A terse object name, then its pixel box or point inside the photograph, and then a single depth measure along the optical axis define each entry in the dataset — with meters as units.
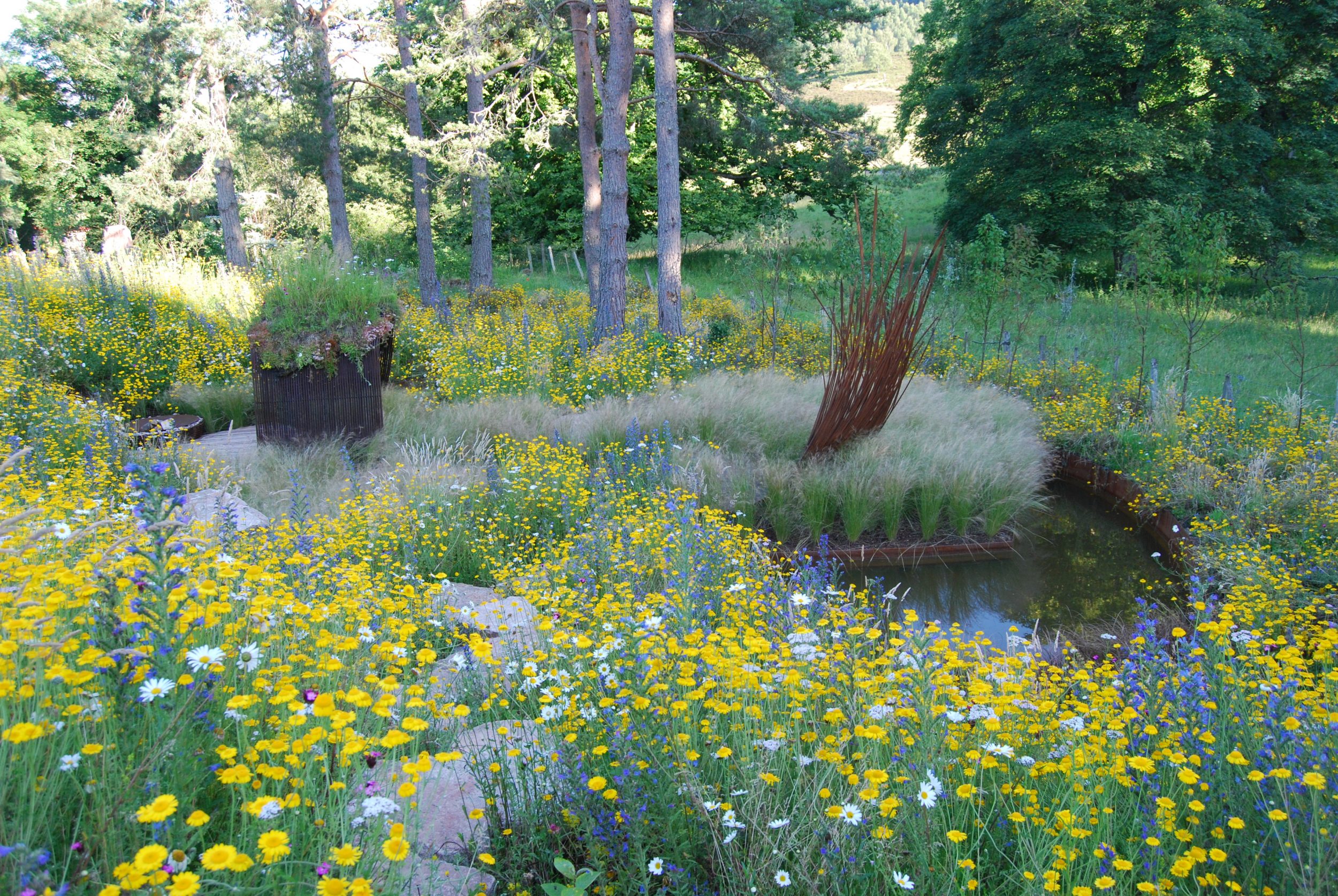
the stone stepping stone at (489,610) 3.05
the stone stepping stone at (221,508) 4.12
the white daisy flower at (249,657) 1.82
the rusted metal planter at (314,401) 6.62
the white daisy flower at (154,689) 1.53
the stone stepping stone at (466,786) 2.10
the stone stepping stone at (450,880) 1.83
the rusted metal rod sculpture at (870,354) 6.53
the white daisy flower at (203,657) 1.62
